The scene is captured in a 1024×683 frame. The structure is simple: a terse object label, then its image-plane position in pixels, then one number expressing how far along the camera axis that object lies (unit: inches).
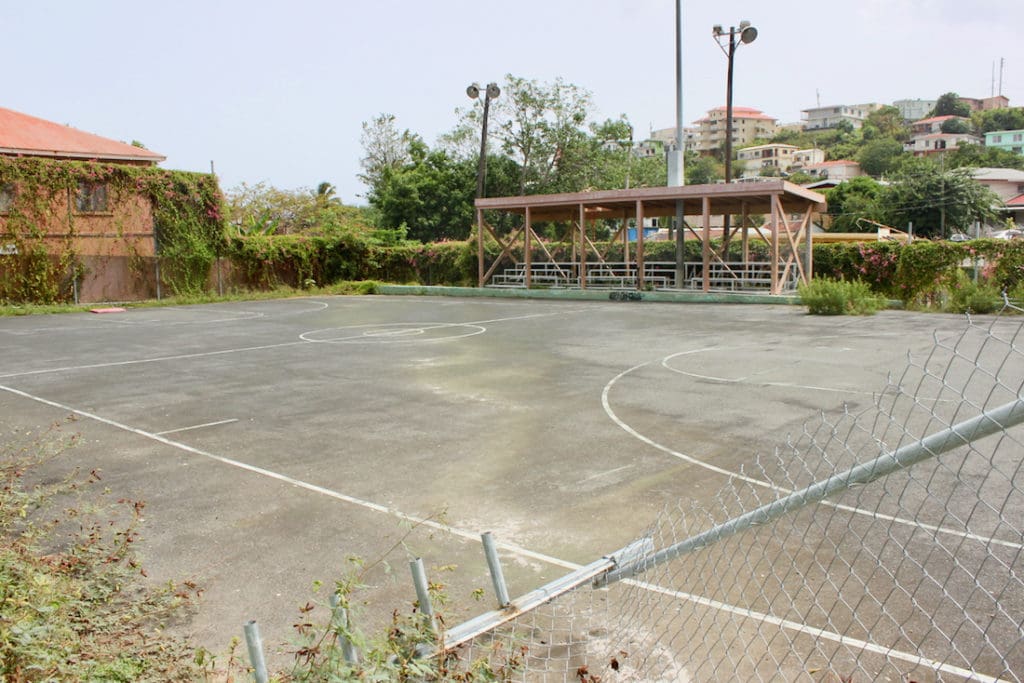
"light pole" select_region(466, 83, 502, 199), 1416.8
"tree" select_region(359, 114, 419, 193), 2618.1
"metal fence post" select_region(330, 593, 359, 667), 100.6
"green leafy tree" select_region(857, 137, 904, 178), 4434.1
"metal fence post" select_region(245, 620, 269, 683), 93.3
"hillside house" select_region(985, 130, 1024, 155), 5713.6
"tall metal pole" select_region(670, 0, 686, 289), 1013.8
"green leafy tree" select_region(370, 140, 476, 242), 1897.1
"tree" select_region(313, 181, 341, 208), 1841.7
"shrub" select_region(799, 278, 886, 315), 722.8
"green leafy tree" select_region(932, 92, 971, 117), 7278.5
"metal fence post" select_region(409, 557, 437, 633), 115.0
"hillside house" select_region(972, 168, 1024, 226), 2938.0
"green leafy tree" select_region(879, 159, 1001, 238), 1716.3
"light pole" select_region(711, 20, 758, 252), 1157.7
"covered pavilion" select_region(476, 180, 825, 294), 938.7
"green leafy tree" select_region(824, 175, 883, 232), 1955.0
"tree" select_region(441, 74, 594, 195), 1913.1
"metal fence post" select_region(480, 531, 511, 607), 128.1
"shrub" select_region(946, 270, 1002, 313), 710.5
